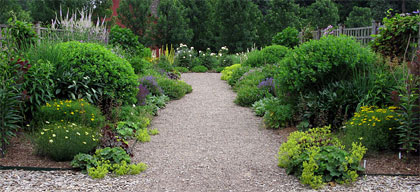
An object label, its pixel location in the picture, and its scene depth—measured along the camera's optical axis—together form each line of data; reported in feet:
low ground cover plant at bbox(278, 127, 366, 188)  13.41
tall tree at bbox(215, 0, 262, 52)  73.19
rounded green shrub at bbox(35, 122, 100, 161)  15.16
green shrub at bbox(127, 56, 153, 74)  36.91
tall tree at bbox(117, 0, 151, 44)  71.36
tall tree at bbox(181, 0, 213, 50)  76.64
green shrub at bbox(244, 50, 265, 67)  44.75
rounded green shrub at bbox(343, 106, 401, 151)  16.02
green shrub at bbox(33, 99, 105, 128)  17.62
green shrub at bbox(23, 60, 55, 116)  17.85
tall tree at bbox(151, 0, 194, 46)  68.33
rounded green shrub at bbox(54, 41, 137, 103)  20.42
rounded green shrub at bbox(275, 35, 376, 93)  20.29
